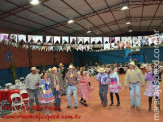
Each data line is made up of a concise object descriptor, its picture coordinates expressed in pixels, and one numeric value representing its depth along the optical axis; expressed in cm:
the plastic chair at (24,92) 691
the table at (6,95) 708
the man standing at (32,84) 639
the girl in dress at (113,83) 639
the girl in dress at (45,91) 568
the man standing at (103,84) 648
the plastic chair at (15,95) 617
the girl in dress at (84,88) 699
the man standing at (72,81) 641
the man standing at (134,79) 568
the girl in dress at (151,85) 538
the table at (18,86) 866
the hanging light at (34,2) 954
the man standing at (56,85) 614
